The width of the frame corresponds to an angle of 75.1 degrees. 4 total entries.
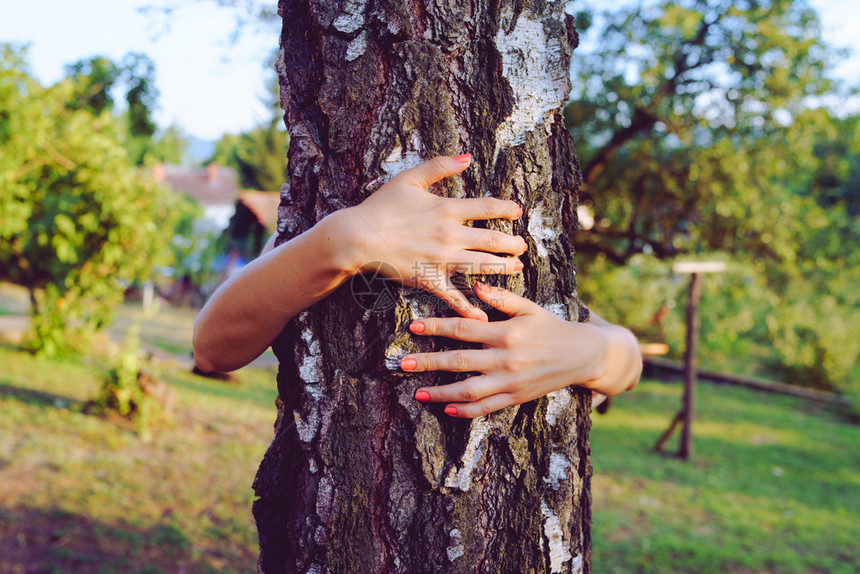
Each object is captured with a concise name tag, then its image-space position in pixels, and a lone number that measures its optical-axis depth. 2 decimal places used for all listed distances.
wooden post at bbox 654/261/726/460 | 6.64
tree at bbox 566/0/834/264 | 6.26
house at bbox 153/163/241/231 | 33.34
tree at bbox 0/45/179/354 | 6.20
